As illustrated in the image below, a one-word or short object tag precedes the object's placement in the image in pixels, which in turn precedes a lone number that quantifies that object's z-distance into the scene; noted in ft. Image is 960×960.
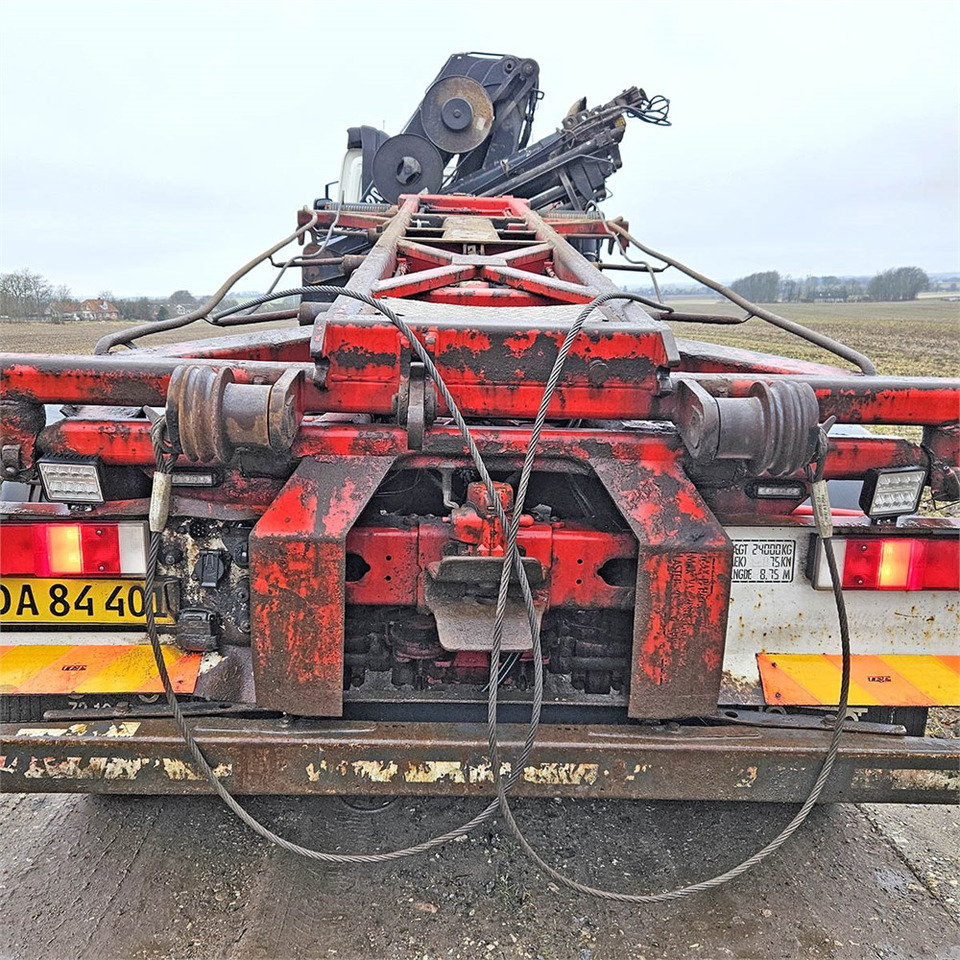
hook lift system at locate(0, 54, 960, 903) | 6.50
